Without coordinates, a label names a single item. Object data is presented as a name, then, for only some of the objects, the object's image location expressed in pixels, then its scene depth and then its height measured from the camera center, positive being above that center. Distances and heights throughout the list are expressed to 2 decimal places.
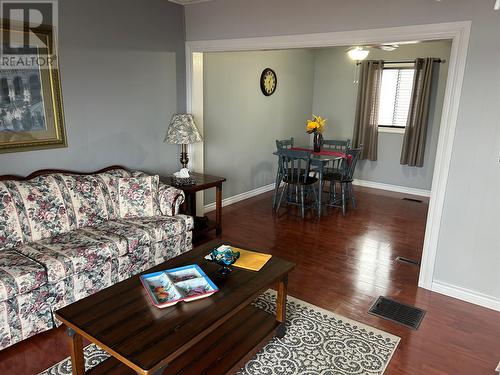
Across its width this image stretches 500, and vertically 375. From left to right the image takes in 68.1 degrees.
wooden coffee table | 1.55 -0.98
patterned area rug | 2.10 -1.44
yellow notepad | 2.26 -0.95
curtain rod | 5.52 +0.75
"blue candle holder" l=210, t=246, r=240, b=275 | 2.25 -0.91
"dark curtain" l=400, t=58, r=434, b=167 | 5.61 -0.09
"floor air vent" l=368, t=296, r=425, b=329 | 2.59 -1.44
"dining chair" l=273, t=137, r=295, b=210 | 4.98 -0.92
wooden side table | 3.69 -1.03
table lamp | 3.73 -0.26
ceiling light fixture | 5.21 +0.79
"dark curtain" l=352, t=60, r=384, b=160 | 6.10 +0.01
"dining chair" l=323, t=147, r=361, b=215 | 4.95 -0.89
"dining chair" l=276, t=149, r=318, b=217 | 4.67 -0.86
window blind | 5.98 +0.24
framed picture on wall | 2.79 +0.05
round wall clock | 5.44 +0.37
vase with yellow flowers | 5.20 -0.32
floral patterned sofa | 2.24 -0.98
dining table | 4.83 -0.65
